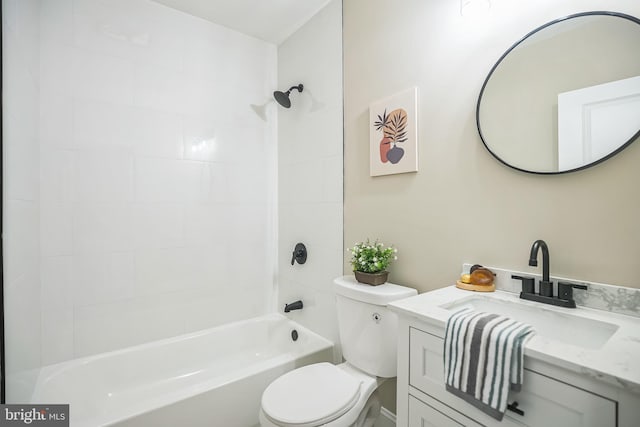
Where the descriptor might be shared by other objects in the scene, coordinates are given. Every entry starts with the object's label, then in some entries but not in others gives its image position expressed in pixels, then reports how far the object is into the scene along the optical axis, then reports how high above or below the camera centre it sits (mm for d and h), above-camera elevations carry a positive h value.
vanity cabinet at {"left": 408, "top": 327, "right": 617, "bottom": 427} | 630 -462
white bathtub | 1393 -938
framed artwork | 1467 +400
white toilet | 1170 -768
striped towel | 730 -379
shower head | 2161 +822
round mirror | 896 +394
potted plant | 1457 -258
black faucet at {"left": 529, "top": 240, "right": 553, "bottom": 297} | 991 -190
